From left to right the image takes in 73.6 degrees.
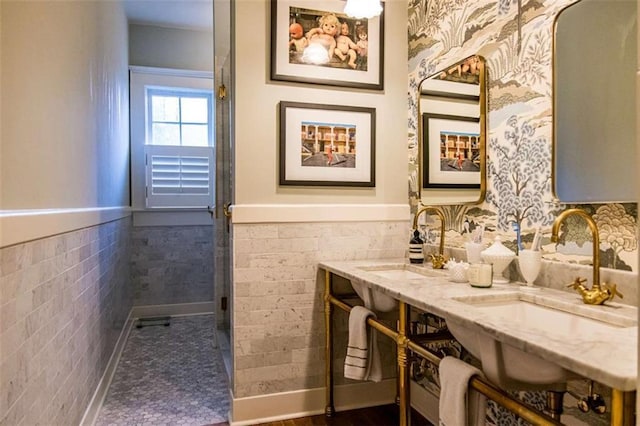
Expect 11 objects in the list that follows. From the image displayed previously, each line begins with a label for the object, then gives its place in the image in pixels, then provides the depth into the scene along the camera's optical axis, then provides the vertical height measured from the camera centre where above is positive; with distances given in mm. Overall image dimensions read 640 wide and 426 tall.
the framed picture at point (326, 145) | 2273 +327
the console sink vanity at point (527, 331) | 810 -312
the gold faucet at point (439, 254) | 2041 -246
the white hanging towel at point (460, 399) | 1188 -550
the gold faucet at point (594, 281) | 1285 -238
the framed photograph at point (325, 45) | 2248 +869
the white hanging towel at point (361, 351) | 1851 -644
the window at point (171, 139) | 4285 +678
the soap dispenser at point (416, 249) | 2207 -232
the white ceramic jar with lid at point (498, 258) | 1650 -206
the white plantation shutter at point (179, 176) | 4324 +300
